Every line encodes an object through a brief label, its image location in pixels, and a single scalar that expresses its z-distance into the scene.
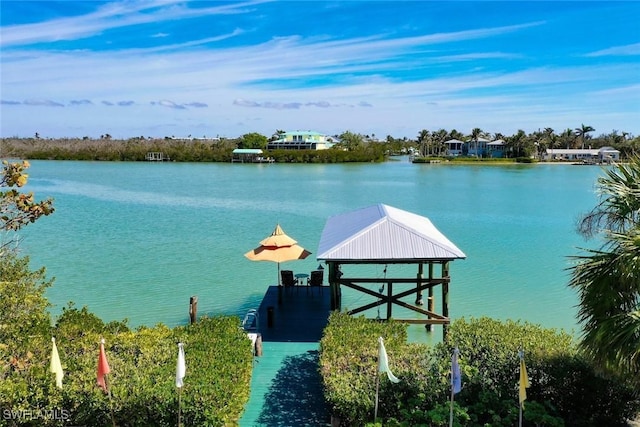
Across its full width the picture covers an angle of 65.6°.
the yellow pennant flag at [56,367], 6.24
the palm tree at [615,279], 5.54
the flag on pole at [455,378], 6.34
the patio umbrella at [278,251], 12.93
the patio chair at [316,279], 14.70
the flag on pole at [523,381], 6.13
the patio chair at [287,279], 14.55
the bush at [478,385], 6.96
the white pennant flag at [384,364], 6.63
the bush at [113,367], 6.61
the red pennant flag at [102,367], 6.30
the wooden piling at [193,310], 11.77
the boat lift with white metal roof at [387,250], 10.30
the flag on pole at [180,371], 6.18
